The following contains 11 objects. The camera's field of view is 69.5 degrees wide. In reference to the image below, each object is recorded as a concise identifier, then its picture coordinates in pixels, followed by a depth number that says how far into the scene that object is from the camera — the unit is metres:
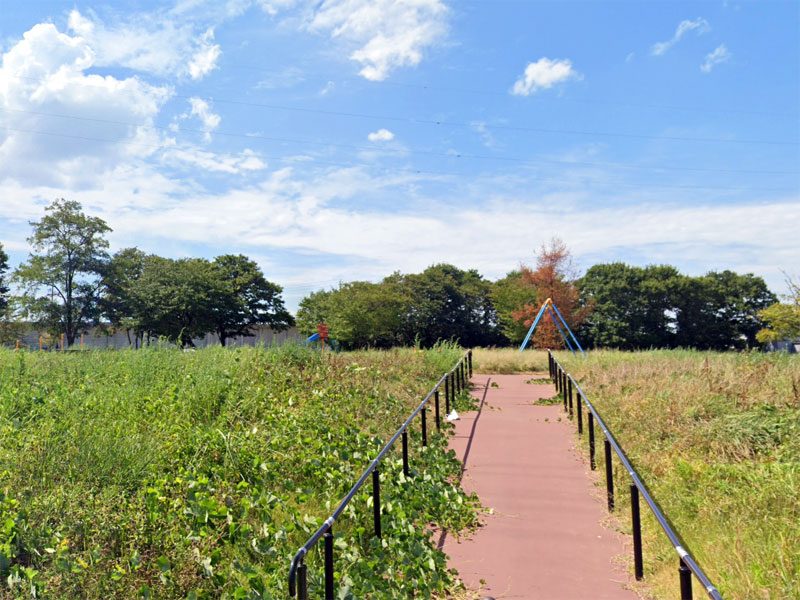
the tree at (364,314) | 43.31
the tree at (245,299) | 48.22
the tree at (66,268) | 41.47
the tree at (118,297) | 43.19
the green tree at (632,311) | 46.88
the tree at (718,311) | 47.12
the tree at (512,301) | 41.84
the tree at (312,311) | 49.78
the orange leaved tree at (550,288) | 38.97
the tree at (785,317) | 28.72
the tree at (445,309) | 49.97
